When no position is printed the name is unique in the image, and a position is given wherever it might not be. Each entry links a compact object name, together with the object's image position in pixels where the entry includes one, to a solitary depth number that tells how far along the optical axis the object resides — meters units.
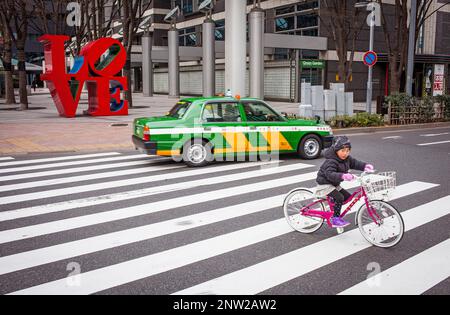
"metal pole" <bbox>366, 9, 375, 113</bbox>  21.73
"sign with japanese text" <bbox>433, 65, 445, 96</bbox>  27.77
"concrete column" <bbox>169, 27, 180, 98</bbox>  41.78
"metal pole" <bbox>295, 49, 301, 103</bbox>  33.38
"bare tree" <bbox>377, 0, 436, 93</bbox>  21.73
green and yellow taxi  10.52
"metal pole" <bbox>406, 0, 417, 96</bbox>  20.52
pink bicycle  5.34
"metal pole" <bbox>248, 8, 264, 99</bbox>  22.83
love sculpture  22.36
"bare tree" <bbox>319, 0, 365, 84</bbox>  21.16
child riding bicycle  5.48
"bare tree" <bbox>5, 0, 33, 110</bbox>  26.81
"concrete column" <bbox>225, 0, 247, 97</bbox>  18.11
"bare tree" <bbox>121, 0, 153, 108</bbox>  28.31
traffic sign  19.64
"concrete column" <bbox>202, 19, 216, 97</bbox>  33.59
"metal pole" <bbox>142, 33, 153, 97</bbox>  45.38
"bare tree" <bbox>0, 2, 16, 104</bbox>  29.33
